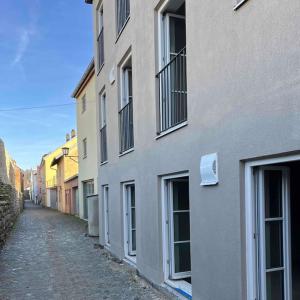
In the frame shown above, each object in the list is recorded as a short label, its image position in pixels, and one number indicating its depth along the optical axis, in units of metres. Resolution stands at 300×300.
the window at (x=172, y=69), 6.06
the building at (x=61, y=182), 28.53
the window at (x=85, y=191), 21.15
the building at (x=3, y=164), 15.32
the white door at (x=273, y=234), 3.90
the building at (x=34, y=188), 68.19
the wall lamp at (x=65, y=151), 25.17
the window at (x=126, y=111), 8.66
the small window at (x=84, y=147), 21.56
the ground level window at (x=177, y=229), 6.35
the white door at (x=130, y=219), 8.97
